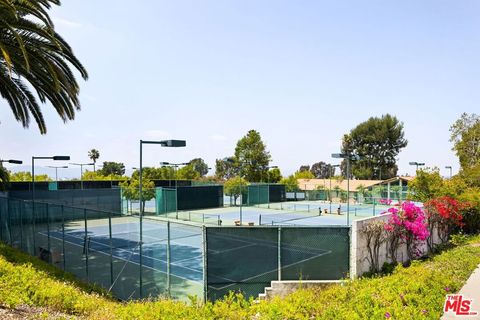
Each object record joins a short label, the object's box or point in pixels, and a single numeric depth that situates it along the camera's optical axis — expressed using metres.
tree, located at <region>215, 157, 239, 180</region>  124.19
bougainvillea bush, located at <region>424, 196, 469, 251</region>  15.87
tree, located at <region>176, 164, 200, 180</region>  77.17
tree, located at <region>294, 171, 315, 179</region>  87.62
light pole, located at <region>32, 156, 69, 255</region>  22.83
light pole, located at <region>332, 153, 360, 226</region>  18.45
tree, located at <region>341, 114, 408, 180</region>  89.88
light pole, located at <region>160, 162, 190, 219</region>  38.60
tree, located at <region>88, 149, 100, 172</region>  96.06
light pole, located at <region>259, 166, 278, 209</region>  49.70
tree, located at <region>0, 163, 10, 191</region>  23.78
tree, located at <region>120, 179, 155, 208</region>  40.22
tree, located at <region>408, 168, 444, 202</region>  21.27
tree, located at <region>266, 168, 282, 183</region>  67.66
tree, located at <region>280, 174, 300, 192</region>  59.21
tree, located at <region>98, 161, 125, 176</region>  112.60
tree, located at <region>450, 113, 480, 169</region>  44.95
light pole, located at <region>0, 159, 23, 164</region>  25.66
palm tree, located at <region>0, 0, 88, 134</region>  12.60
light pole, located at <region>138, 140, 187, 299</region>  13.13
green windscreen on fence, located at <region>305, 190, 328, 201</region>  58.17
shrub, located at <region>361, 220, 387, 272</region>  11.36
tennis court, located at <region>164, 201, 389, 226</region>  34.50
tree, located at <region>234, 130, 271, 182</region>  66.31
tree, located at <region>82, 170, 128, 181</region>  61.09
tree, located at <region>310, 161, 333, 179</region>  154.80
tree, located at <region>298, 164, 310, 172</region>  149.29
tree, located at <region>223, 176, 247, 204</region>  50.94
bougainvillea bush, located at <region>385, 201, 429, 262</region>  12.70
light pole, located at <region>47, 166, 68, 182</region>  37.82
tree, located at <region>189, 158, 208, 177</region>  153.27
